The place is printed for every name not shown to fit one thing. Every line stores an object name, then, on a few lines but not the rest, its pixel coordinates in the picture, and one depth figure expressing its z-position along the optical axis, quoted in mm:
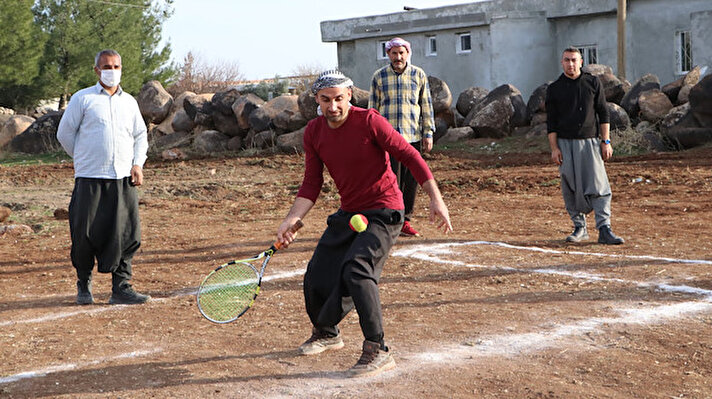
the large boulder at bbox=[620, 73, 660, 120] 20844
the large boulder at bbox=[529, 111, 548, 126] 22328
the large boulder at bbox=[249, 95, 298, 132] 22953
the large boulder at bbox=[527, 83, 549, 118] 22297
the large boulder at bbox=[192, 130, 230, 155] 23938
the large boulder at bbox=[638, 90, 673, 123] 19891
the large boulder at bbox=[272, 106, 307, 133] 22797
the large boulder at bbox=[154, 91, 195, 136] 25594
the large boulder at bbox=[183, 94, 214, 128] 24766
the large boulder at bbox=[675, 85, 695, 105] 19938
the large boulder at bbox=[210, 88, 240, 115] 24297
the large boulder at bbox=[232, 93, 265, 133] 23688
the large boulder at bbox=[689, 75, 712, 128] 18266
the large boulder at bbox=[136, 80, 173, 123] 27547
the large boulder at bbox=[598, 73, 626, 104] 21844
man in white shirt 7238
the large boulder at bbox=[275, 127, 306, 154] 22203
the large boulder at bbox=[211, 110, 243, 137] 24219
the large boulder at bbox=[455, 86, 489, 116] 24266
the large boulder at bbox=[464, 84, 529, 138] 22250
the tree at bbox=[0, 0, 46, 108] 43906
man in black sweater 9234
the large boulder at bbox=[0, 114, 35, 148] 28312
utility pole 26531
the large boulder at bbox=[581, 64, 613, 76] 22570
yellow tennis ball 5199
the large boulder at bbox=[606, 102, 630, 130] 20047
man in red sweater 5129
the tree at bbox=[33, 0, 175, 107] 47312
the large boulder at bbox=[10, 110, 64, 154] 27766
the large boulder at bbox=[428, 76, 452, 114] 22953
